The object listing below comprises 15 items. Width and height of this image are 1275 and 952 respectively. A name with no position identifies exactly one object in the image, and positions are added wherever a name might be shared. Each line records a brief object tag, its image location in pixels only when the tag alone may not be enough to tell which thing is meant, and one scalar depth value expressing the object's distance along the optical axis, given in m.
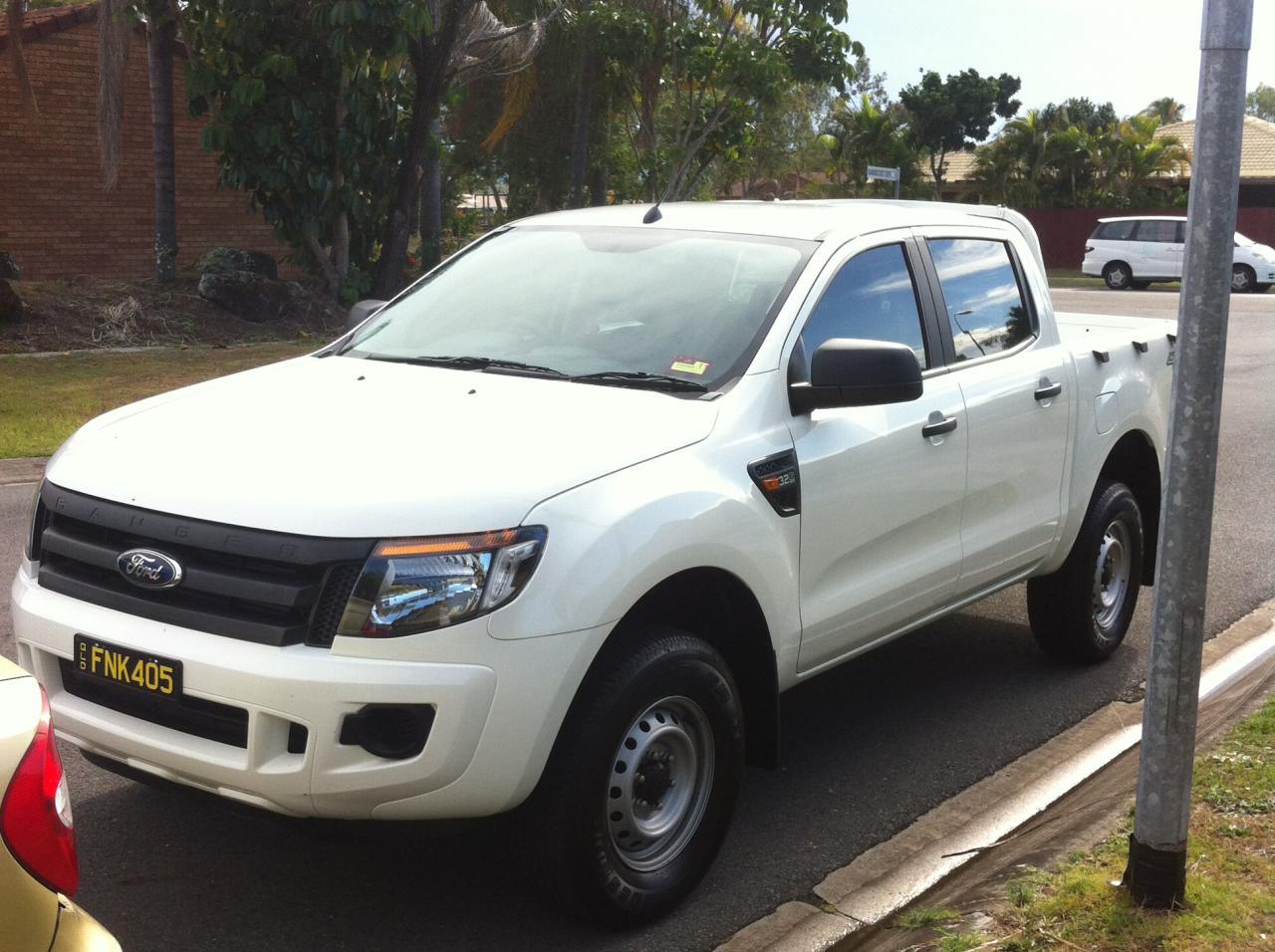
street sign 23.62
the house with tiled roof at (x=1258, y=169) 51.38
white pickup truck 3.36
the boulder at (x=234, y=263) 20.36
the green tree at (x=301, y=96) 17.69
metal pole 3.38
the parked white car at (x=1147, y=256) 36.47
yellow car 2.11
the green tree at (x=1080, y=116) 51.19
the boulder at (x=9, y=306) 16.92
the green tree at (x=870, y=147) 50.31
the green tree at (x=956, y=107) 50.03
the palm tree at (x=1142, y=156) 49.34
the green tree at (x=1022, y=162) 50.59
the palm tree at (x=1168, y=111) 80.82
